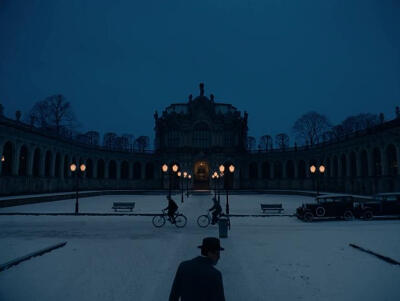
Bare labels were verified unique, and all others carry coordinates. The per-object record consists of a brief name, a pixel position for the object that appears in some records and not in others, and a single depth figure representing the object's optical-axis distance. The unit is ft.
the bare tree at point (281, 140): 256.52
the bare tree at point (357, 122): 211.41
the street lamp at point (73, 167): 76.12
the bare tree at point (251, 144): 287.89
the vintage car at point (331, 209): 68.03
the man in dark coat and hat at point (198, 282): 11.22
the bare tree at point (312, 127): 216.10
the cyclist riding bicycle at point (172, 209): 55.92
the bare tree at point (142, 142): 276.21
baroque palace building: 121.90
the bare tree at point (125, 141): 269.23
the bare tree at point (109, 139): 258.37
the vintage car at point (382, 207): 68.85
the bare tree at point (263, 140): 273.75
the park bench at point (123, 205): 82.74
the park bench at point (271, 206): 79.27
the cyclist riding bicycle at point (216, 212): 56.76
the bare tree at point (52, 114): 185.98
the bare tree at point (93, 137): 246.19
